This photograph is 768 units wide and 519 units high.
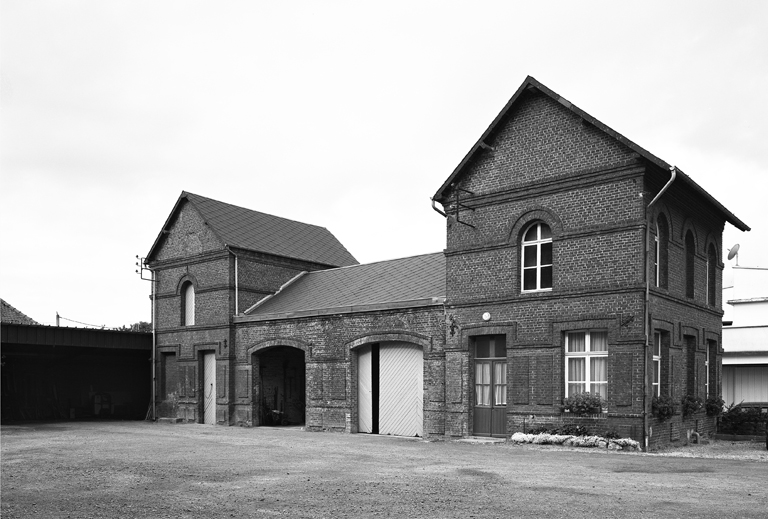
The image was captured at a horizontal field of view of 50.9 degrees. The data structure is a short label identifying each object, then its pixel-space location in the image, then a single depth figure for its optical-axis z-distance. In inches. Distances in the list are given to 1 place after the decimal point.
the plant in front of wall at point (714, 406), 860.0
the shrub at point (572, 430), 713.6
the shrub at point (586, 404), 711.1
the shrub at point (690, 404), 789.2
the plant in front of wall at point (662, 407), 710.5
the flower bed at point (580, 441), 685.9
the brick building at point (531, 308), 710.5
